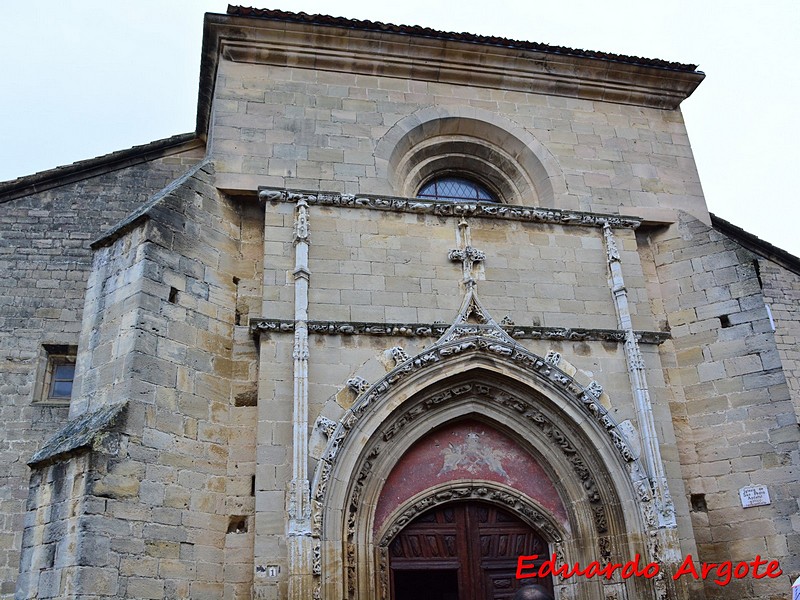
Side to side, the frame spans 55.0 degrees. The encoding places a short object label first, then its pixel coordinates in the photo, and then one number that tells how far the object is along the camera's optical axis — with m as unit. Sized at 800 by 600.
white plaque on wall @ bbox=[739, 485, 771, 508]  8.20
